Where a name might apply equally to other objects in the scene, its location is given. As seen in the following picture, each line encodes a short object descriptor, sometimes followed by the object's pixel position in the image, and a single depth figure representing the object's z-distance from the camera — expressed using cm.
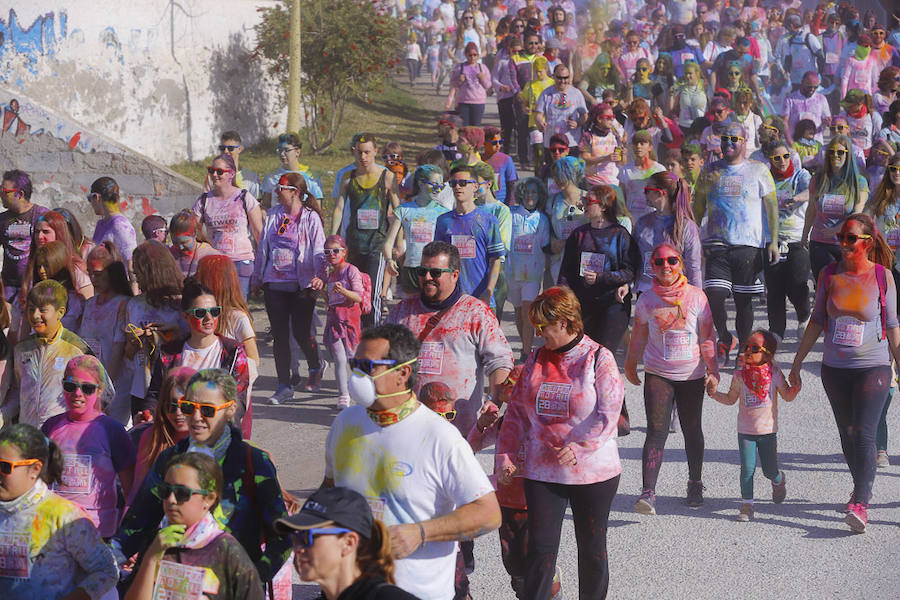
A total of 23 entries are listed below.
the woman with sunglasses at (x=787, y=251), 2202
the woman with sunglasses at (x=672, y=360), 1542
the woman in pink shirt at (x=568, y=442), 1142
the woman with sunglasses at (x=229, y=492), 934
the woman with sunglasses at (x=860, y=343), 1504
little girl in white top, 1542
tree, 3931
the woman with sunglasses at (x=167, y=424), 1071
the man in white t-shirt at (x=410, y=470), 878
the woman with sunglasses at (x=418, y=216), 2070
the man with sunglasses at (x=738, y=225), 2085
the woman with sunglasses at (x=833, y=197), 2085
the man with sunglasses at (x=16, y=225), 2008
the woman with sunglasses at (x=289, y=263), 2023
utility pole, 3626
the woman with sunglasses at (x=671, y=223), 1950
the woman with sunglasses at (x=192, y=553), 867
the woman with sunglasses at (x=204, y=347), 1325
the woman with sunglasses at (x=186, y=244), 1741
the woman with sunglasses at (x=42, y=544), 942
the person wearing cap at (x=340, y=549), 696
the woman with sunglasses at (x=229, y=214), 2096
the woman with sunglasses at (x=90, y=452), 1130
